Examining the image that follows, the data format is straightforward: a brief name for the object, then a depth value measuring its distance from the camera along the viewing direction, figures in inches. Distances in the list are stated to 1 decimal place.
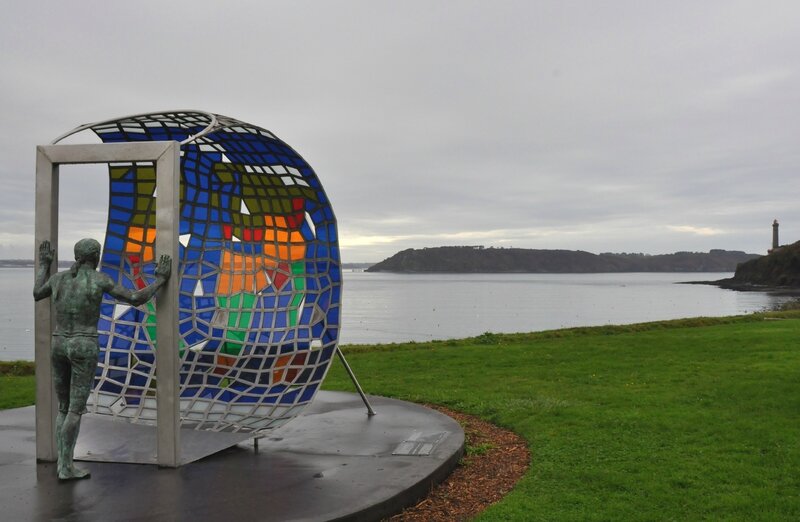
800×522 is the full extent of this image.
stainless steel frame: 288.2
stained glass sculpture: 366.9
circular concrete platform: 245.4
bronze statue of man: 280.8
